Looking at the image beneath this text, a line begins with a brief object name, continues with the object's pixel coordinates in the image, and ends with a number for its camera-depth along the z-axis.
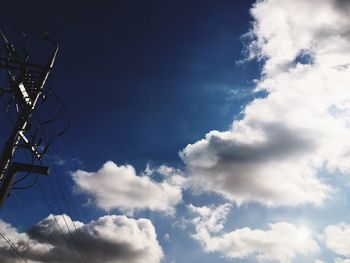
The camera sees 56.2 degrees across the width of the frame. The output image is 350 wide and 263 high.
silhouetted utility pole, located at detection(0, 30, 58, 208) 9.76
